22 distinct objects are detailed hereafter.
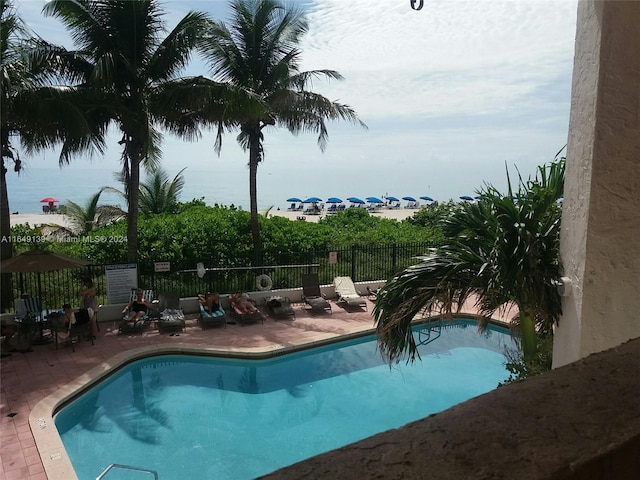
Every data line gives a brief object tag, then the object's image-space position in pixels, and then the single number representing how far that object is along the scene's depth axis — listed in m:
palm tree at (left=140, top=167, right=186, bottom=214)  24.30
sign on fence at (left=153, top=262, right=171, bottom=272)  13.84
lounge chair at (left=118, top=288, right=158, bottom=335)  12.08
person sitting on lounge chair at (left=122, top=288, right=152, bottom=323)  12.32
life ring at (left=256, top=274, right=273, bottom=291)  15.21
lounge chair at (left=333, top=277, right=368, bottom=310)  14.92
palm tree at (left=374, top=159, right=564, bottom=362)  5.51
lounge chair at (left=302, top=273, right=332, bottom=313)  14.83
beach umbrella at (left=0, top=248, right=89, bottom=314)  10.65
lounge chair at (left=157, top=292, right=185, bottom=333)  12.29
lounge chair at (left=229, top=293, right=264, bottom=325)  13.21
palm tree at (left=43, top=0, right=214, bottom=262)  13.18
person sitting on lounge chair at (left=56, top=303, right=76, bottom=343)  10.82
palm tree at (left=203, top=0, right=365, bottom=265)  15.98
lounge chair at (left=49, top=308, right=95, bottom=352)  10.88
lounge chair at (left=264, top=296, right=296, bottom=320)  13.76
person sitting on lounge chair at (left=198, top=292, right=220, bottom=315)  13.25
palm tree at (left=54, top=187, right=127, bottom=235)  22.98
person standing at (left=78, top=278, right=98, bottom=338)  11.78
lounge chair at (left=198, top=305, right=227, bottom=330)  12.84
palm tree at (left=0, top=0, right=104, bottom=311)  11.19
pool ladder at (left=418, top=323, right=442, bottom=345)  13.82
